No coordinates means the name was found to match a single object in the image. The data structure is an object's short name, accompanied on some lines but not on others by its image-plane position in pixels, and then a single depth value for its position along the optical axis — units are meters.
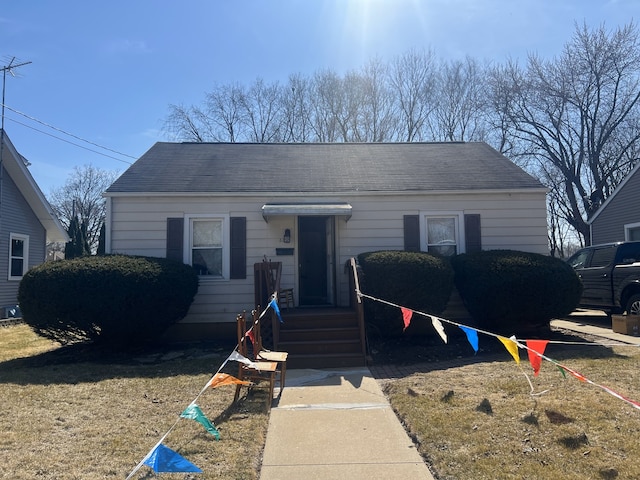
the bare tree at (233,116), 30.83
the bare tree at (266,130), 30.52
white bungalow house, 10.25
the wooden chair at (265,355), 6.30
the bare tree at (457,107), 29.12
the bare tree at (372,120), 29.19
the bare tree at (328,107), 29.67
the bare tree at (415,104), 29.52
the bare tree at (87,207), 42.41
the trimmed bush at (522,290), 8.78
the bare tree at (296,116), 30.44
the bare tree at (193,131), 31.03
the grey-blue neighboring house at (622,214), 16.08
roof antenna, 14.20
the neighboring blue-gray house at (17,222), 14.96
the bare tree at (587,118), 22.48
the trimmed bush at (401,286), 8.74
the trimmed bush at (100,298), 7.94
